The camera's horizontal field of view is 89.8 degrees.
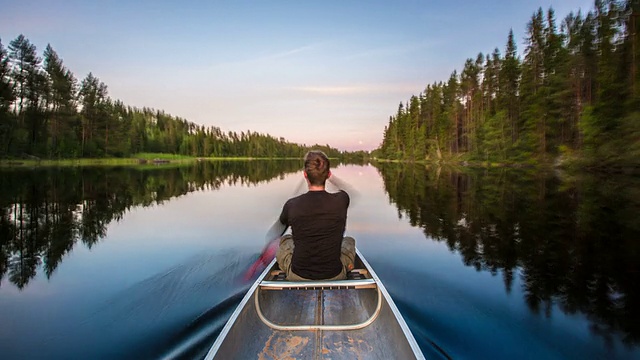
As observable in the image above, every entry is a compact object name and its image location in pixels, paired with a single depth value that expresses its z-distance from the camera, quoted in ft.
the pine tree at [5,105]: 146.82
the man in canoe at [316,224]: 12.86
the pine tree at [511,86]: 164.04
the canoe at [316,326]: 10.07
